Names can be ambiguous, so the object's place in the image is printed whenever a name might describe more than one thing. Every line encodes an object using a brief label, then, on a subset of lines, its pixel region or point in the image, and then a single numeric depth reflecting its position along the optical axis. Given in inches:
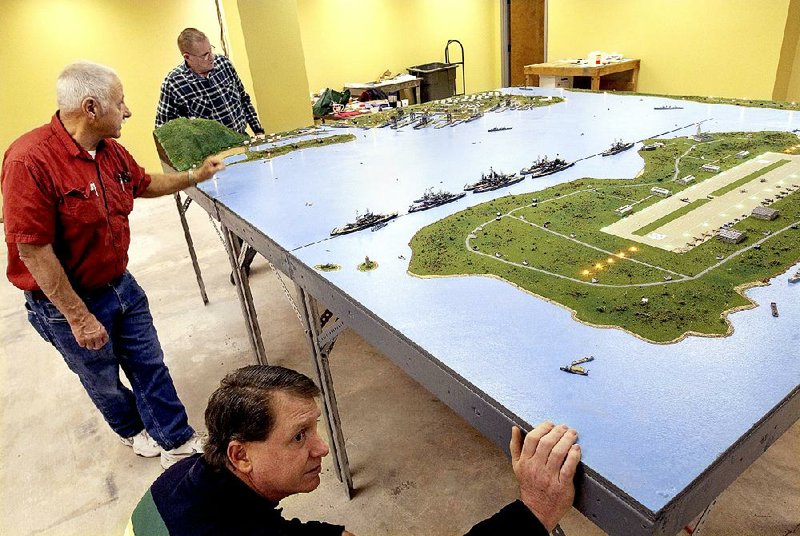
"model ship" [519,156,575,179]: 95.1
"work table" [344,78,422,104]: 295.3
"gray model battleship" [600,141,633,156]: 102.5
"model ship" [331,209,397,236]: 80.8
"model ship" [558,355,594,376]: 45.2
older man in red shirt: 72.1
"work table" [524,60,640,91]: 244.2
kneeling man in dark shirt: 37.5
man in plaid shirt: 145.1
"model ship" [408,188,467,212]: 85.5
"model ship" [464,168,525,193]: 90.0
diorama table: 36.7
